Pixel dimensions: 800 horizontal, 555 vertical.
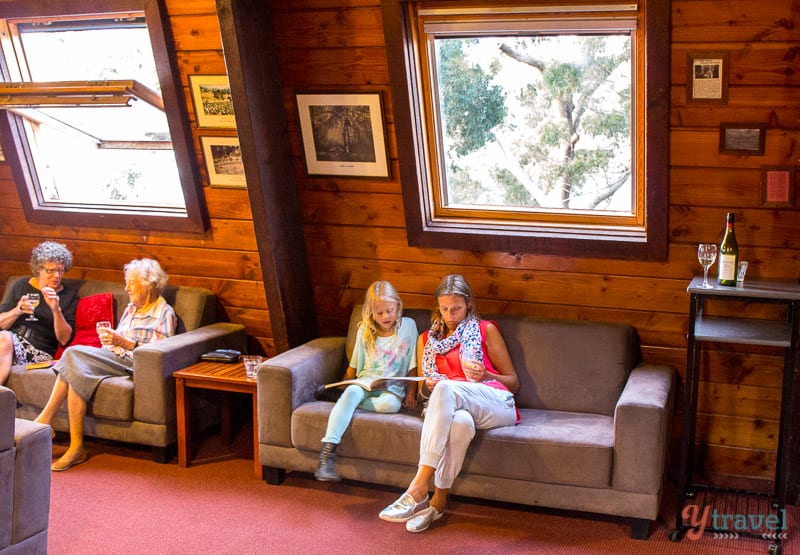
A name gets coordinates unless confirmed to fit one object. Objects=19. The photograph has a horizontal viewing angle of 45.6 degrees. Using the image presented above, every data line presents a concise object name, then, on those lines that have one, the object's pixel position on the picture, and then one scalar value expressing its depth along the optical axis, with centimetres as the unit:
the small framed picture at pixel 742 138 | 371
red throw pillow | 496
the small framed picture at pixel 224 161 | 460
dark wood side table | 353
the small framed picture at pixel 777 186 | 372
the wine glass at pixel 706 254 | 368
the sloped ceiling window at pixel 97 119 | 458
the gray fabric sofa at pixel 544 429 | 356
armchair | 317
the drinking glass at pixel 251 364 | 436
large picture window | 385
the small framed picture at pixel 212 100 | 446
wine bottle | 364
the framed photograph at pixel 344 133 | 429
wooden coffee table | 430
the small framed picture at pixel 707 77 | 365
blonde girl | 409
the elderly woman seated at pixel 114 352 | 446
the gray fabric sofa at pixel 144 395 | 441
